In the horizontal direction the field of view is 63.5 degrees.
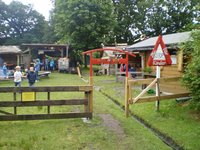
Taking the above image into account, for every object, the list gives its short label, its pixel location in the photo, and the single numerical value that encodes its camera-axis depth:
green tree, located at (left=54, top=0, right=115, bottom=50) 20.74
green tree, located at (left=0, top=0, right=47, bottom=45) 33.86
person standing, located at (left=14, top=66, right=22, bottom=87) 8.90
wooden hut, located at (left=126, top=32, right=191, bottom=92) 7.68
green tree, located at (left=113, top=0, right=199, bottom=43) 27.95
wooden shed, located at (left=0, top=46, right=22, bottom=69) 18.25
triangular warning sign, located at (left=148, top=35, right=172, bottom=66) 5.94
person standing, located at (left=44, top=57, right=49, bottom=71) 21.22
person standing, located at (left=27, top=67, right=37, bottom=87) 9.00
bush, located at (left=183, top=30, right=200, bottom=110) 5.20
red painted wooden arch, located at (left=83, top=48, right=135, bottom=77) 5.62
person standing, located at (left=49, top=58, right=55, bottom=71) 21.08
